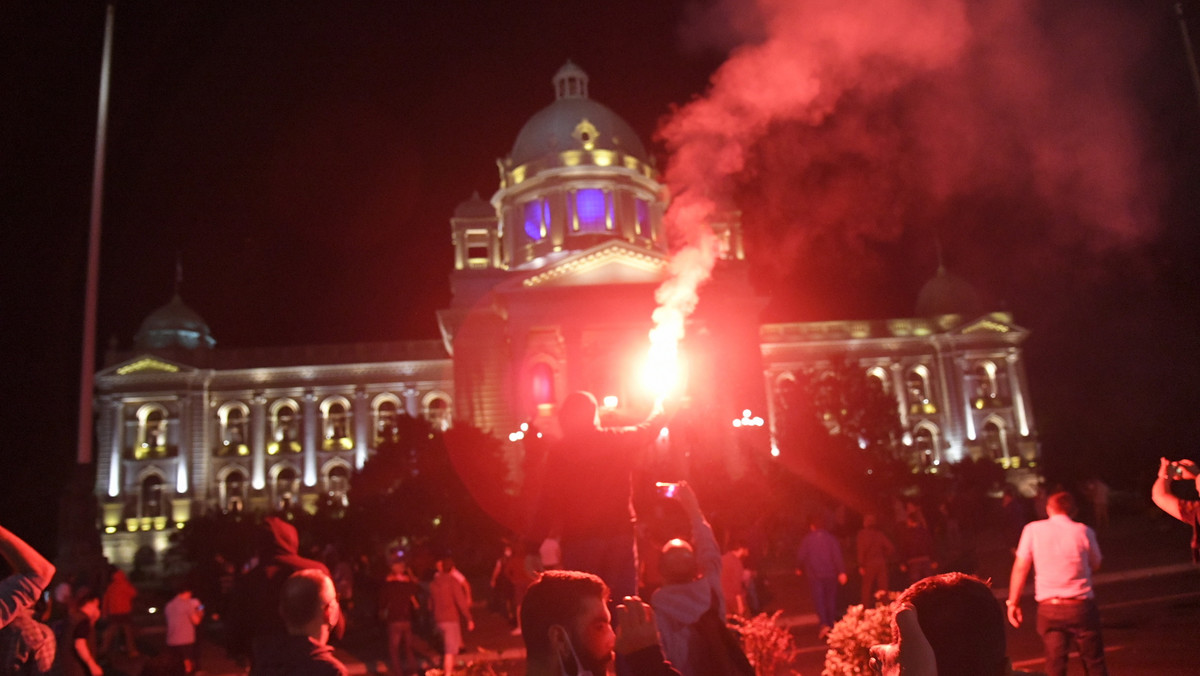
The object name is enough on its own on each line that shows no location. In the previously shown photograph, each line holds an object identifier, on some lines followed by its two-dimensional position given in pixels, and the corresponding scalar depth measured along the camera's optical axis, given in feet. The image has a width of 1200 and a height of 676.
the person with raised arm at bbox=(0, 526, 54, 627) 14.19
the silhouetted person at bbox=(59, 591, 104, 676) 25.55
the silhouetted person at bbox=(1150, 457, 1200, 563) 20.33
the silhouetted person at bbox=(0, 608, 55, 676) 18.03
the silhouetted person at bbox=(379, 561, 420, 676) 41.11
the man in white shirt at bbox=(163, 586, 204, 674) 40.42
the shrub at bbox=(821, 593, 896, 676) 19.62
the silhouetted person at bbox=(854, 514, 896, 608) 44.57
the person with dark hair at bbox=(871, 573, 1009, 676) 9.29
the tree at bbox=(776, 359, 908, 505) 107.55
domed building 139.13
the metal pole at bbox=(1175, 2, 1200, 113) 35.80
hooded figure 17.04
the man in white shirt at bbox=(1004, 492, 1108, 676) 22.57
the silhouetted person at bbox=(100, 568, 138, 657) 51.37
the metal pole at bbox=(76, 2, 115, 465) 43.65
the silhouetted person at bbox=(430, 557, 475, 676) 40.37
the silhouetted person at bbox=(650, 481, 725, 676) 14.47
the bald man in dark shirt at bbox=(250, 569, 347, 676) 11.80
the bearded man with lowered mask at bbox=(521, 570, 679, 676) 10.28
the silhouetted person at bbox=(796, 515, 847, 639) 43.16
